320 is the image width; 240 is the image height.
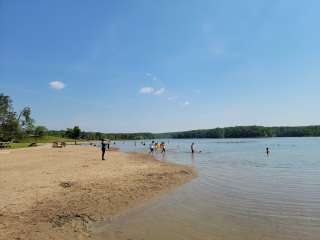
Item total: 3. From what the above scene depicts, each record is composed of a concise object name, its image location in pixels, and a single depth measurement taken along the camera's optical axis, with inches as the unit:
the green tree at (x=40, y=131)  3445.5
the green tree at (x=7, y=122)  2424.0
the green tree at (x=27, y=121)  2932.5
